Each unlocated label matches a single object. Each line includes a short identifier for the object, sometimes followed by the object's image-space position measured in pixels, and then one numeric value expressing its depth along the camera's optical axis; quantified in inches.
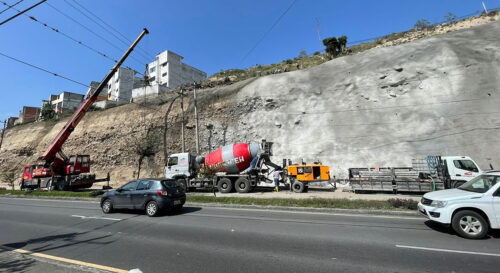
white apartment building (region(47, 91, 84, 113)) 2704.2
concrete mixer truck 622.8
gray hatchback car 357.7
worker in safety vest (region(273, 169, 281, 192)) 626.4
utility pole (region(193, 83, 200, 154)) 924.6
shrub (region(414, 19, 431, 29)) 1267.5
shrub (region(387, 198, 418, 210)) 327.0
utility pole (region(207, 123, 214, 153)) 938.7
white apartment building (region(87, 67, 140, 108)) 2529.5
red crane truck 793.0
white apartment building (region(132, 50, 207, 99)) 2349.9
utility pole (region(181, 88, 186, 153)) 959.3
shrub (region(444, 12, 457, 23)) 1131.3
